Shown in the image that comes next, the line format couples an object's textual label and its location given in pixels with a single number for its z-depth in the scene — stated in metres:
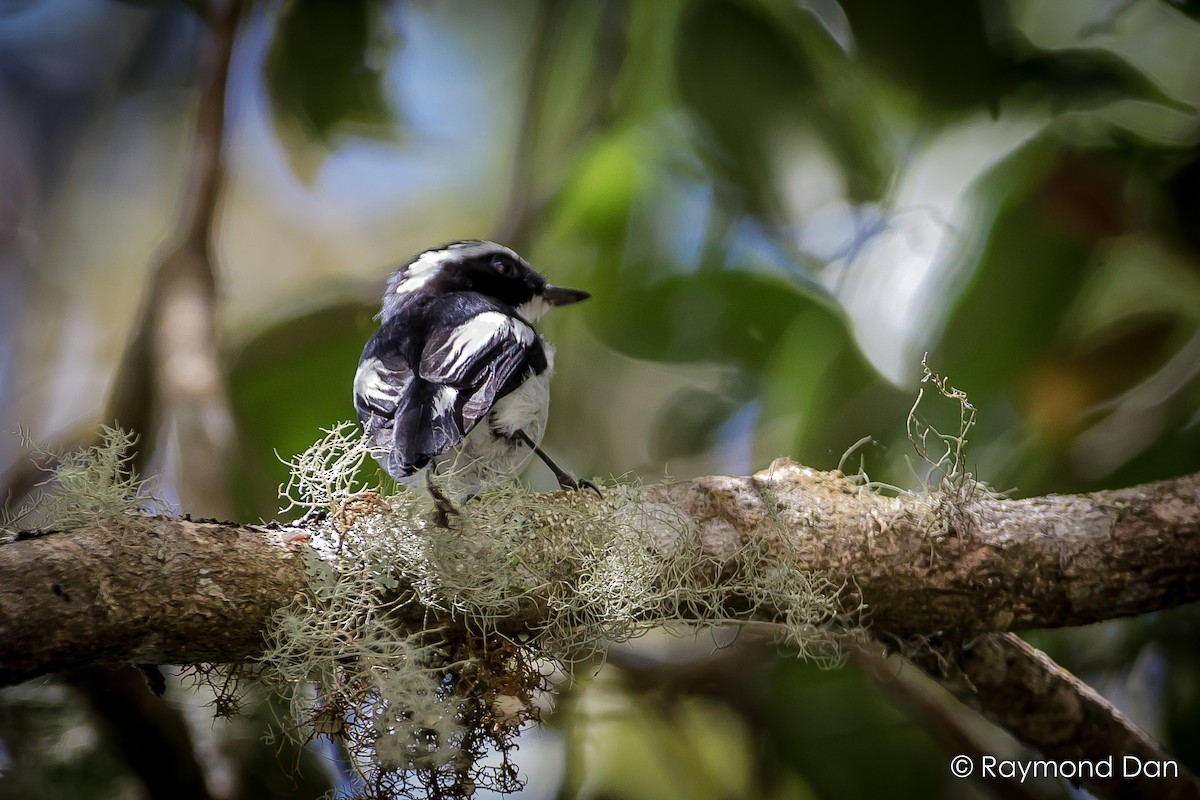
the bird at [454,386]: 3.75
